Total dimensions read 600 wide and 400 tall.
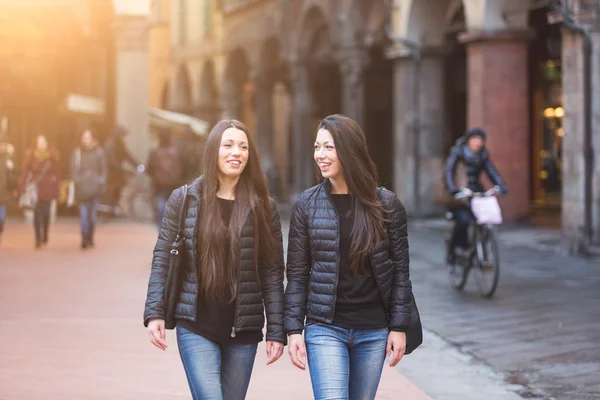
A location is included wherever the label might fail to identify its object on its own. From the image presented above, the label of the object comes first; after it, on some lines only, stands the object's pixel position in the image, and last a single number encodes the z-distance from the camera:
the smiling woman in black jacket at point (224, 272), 4.46
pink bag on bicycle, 11.34
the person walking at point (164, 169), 15.70
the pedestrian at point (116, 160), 23.27
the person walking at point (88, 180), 16.64
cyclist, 11.63
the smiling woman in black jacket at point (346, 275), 4.42
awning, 30.16
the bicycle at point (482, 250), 11.37
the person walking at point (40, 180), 17.05
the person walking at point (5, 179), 16.09
